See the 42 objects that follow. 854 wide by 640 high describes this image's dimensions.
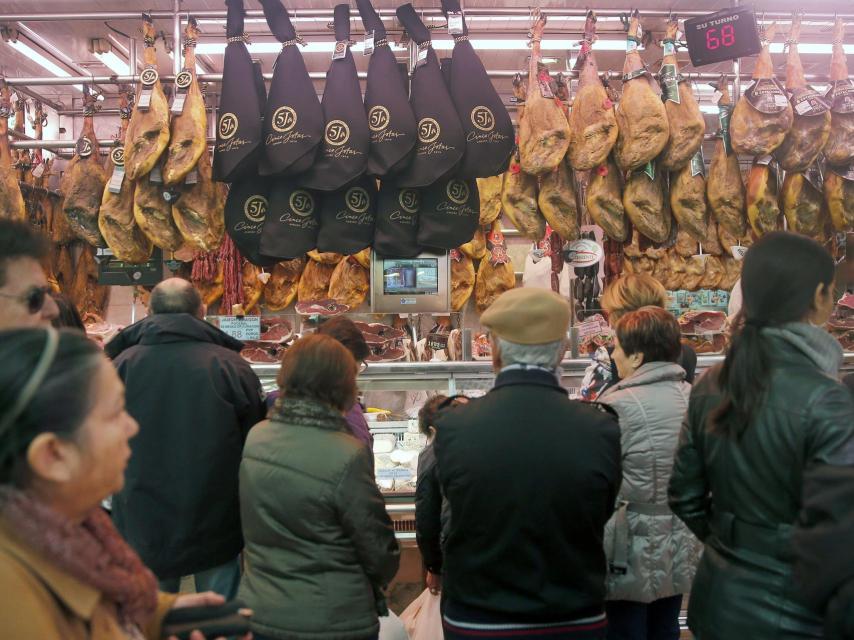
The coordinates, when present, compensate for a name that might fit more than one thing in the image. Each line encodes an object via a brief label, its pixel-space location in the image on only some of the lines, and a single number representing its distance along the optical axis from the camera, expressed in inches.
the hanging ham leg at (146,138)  152.9
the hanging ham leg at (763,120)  162.7
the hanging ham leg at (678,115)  163.5
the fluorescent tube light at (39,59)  256.8
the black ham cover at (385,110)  149.3
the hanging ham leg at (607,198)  169.2
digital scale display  161.6
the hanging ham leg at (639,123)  159.9
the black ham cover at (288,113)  147.1
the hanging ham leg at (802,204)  173.6
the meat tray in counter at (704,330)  173.0
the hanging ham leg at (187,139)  153.3
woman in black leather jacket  70.6
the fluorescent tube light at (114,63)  257.8
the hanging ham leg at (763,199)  171.8
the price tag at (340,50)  155.3
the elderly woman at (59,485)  43.5
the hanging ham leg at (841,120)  167.6
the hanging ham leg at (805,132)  165.0
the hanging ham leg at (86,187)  170.4
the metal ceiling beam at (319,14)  161.9
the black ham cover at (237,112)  147.9
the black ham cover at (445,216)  157.3
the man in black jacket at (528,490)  83.4
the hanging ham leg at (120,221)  164.2
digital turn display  159.2
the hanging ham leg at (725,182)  171.2
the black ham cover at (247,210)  157.0
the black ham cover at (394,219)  157.2
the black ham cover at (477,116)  153.2
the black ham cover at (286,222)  154.5
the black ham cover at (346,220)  157.2
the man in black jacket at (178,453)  116.1
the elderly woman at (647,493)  109.8
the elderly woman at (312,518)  92.0
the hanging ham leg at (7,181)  173.6
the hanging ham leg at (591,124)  161.6
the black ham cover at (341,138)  148.9
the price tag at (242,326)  158.2
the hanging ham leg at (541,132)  160.4
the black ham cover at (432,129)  150.1
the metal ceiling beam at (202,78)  166.5
